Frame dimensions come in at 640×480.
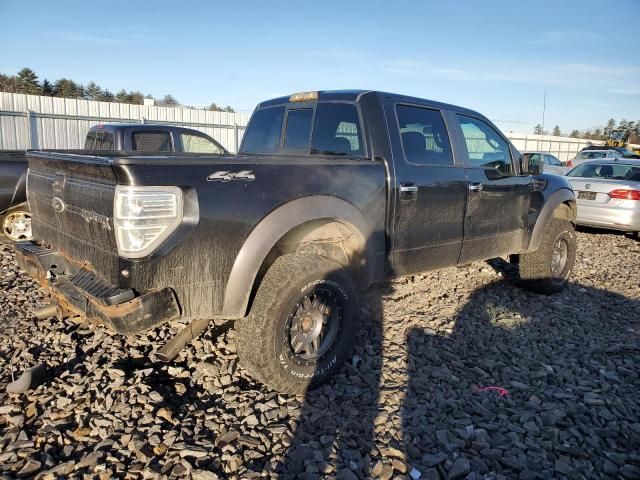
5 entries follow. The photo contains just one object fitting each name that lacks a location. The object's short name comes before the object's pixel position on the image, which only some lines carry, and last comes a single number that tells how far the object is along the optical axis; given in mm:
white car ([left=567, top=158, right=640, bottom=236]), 8633
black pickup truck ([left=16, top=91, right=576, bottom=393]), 2416
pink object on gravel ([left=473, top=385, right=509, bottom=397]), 3268
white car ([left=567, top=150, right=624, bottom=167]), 20662
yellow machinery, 34834
